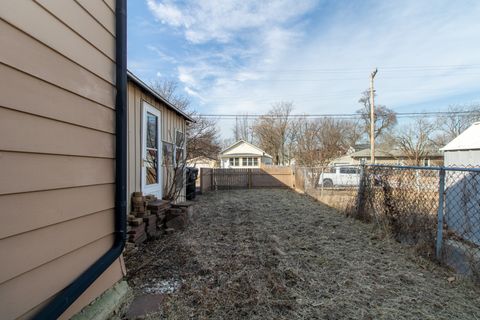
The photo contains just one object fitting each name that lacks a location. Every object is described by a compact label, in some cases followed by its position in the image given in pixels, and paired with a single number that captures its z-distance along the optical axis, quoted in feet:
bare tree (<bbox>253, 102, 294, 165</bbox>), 108.58
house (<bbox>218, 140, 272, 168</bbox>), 88.02
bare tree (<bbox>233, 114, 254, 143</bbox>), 126.21
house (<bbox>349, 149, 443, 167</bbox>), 97.38
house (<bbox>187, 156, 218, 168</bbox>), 58.71
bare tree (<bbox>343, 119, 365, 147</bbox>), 110.22
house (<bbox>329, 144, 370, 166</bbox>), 120.06
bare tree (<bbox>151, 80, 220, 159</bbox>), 57.57
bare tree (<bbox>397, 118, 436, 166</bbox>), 89.56
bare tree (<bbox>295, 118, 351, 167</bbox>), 64.66
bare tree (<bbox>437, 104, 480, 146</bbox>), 87.93
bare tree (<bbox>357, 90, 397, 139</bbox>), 103.86
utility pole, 49.75
